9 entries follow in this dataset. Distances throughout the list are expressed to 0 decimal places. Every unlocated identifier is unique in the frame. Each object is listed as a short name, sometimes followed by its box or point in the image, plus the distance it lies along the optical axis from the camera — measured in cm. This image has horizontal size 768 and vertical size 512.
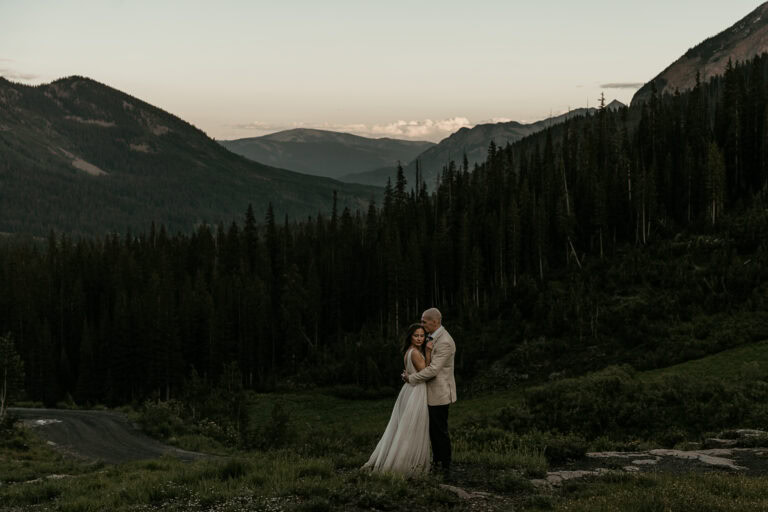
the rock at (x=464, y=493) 1250
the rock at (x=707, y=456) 1592
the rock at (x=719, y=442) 2003
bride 1323
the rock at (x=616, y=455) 1734
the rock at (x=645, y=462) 1605
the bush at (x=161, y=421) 4409
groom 1324
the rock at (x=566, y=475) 1404
